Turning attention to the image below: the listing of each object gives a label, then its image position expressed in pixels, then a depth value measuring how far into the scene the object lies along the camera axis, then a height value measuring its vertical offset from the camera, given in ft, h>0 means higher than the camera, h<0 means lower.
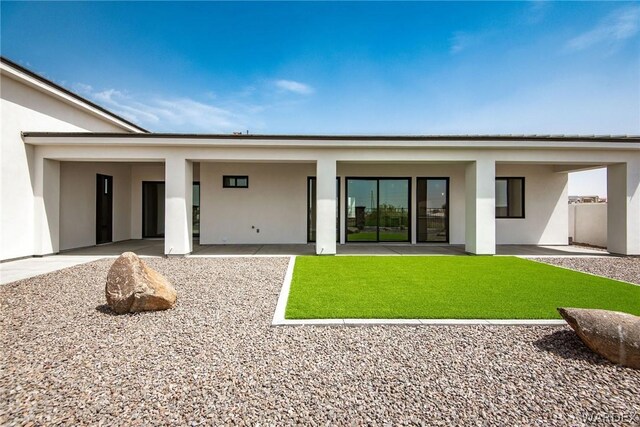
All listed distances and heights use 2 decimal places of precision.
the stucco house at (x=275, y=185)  28.91 +3.45
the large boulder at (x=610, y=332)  9.51 -3.97
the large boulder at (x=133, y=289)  14.35 -3.70
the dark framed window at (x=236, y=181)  39.63 +4.26
